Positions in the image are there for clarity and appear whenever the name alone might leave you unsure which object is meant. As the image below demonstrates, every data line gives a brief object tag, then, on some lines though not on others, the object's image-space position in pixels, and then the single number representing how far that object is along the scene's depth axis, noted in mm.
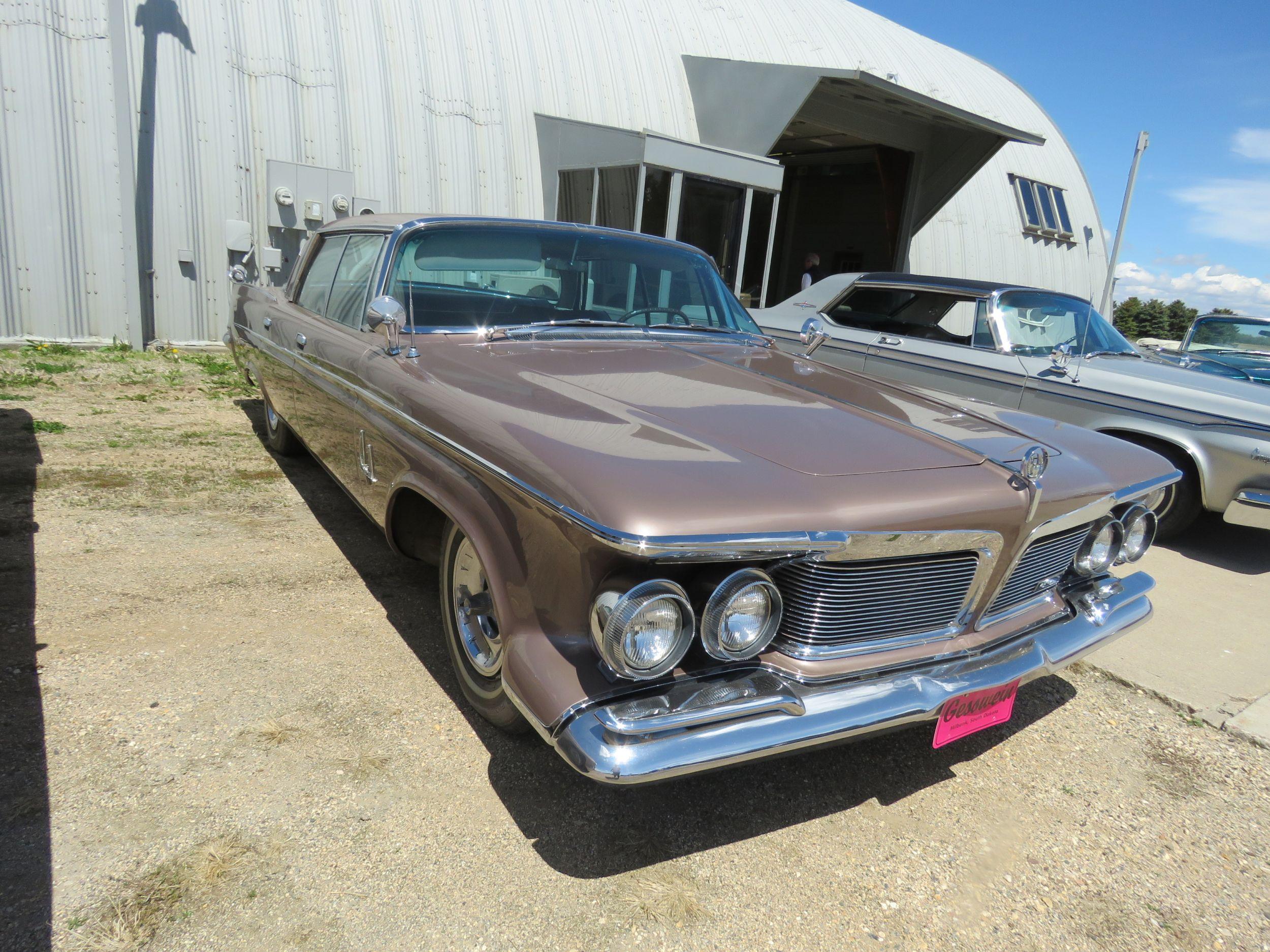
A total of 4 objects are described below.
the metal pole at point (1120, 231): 17438
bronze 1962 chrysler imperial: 1722
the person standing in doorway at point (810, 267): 12441
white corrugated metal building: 7590
